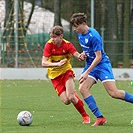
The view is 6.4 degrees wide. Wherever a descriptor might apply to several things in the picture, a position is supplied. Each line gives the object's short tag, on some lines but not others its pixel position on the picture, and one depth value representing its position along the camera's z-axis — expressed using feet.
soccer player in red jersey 63.02
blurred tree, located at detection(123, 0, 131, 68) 155.35
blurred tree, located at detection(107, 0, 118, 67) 155.97
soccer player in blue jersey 60.33
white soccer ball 59.42
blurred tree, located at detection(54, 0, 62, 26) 159.42
